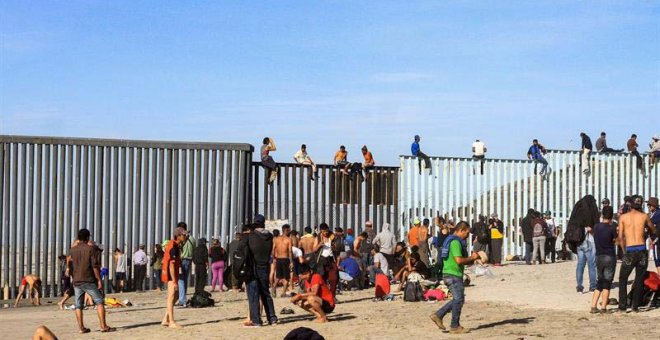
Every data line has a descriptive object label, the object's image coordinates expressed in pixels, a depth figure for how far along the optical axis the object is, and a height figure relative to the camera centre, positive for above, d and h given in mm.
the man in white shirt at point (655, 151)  36438 +1181
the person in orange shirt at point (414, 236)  30500 -1167
